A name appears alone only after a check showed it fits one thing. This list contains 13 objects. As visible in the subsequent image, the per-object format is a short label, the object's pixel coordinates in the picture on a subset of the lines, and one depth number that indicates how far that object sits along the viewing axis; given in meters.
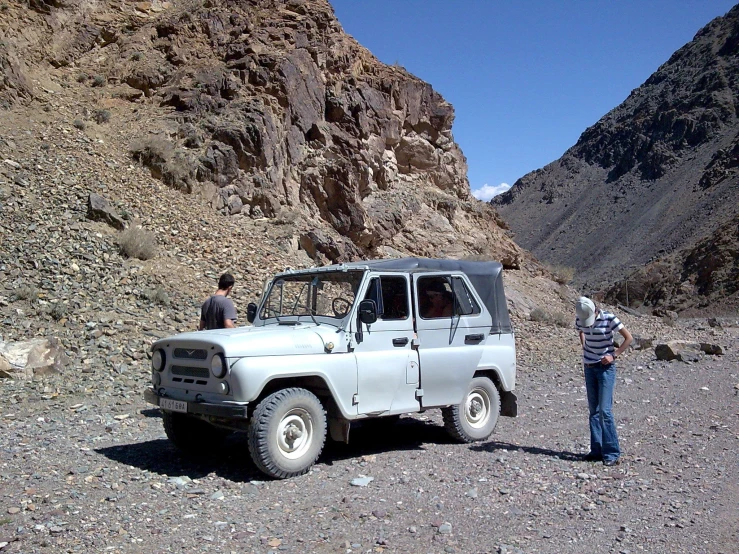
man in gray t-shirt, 8.27
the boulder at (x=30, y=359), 9.70
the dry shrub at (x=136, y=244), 14.38
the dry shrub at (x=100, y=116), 18.56
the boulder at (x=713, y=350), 17.75
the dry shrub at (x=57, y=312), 11.60
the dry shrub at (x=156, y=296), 13.22
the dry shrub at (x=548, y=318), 22.98
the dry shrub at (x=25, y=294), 11.84
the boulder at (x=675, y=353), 16.50
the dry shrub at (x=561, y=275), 32.38
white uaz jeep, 6.12
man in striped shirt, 6.88
